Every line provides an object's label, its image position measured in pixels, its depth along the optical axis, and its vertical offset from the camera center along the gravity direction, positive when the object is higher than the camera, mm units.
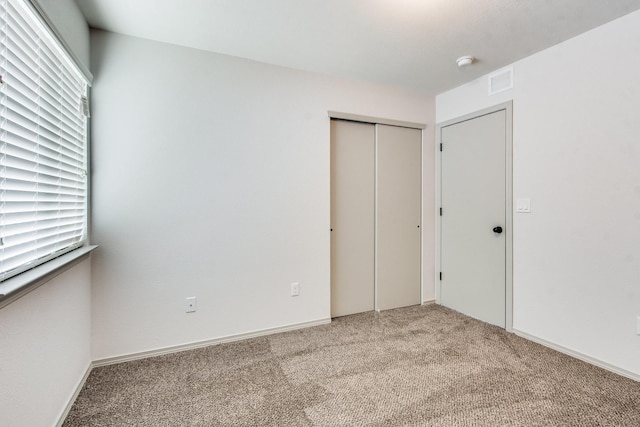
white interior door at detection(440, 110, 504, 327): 2859 -58
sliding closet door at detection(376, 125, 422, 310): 3305 -52
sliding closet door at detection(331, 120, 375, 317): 3117 -60
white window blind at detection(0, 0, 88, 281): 1185 +336
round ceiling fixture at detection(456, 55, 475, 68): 2605 +1354
